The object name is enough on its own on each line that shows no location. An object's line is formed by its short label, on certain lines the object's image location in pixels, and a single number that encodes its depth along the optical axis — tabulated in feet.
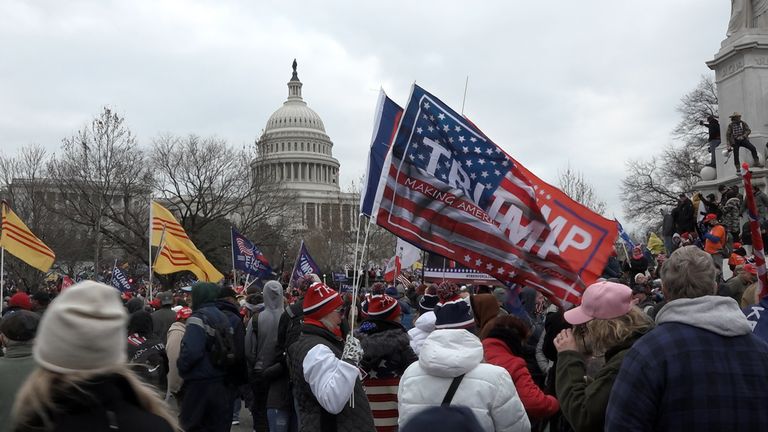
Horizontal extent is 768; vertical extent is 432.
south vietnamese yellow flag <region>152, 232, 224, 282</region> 43.60
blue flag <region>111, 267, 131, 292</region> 66.95
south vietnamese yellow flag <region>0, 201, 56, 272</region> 41.88
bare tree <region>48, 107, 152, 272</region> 129.49
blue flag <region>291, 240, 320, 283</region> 53.21
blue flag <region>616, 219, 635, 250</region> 60.75
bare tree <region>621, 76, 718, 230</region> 177.78
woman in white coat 12.89
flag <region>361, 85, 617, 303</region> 18.78
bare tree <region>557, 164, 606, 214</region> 167.06
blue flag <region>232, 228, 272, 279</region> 58.45
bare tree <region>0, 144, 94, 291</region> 131.85
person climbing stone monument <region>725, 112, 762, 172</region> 63.21
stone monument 69.31
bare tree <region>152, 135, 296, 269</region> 152.76
